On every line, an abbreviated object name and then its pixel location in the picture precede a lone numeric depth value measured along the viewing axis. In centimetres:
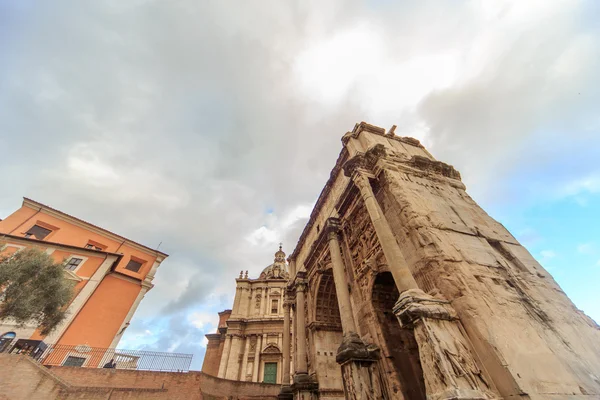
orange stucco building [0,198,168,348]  1702
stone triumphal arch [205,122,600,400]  438
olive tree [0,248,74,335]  1307
